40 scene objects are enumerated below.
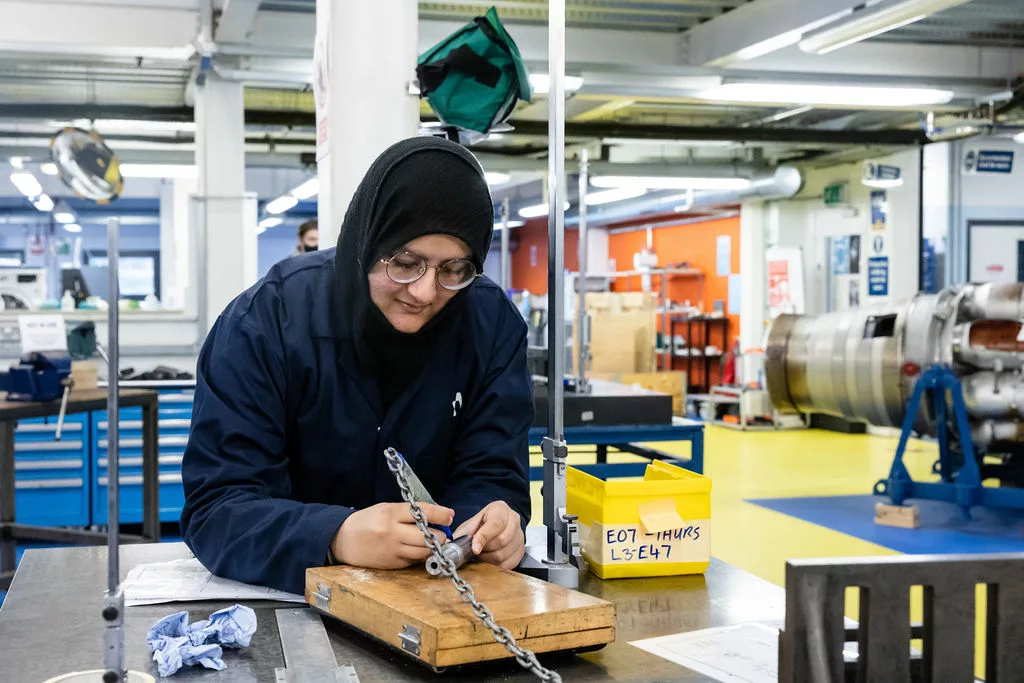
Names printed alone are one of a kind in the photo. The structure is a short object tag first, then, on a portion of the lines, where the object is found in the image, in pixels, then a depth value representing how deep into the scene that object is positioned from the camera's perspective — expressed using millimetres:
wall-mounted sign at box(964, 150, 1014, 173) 9094
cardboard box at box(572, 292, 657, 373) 11102
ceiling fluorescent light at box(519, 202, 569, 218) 13906
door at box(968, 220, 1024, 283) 9250
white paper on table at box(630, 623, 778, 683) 1156
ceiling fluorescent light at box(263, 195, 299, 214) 13970
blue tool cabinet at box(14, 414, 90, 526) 5465
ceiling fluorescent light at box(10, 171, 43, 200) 9226
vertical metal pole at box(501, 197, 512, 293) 10102
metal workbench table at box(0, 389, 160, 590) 4035
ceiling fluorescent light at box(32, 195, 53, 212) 10829
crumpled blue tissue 1113
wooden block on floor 5965
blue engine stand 5812
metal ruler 1062
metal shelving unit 13109
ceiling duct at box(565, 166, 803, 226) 10860
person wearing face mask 5707
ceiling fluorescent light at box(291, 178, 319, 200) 11516
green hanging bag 2545
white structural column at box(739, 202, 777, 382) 11789
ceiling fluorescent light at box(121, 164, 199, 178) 9086
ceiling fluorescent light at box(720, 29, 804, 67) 5648
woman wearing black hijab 1390
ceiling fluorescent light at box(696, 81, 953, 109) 6746
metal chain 1043
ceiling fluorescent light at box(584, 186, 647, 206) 12446
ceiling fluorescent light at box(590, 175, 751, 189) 10508
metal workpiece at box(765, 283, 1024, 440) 5781
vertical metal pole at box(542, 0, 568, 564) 1482
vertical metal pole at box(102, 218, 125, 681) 923
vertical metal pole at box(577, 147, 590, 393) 5566
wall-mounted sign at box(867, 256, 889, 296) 9961
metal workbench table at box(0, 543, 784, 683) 1128
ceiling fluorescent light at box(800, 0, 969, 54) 4695
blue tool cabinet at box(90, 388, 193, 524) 5559
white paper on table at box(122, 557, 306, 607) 1368
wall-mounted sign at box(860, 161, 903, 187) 9492
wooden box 1079
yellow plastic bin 1548
